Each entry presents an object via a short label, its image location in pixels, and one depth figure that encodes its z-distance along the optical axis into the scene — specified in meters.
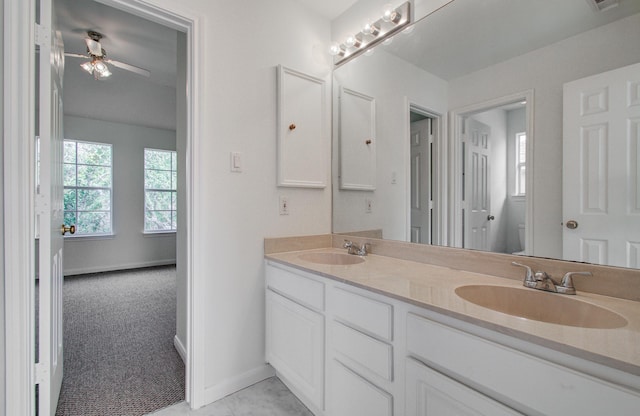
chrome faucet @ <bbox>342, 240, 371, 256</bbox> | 1.88
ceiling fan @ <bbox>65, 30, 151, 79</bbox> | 2.64
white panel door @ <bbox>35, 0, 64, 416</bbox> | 1.21
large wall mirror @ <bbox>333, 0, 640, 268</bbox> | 1.04
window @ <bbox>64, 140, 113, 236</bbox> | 4.50
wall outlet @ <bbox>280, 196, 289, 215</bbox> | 1.93
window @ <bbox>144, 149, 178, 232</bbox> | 5.14
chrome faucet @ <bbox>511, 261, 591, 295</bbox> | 1.04
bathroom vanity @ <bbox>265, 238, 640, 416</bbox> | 0.67
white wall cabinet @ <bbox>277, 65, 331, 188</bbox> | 1.91
